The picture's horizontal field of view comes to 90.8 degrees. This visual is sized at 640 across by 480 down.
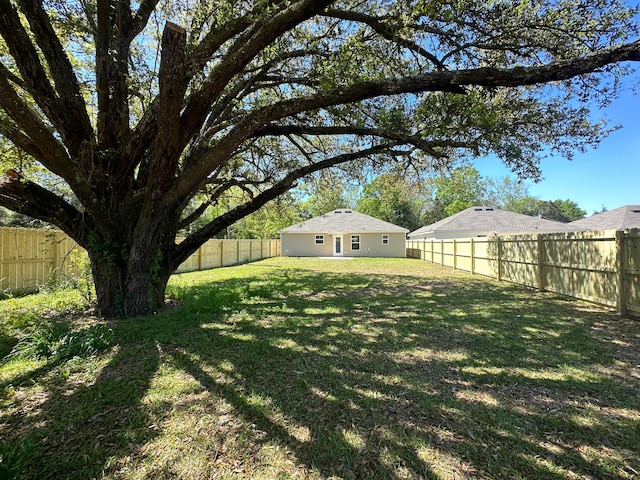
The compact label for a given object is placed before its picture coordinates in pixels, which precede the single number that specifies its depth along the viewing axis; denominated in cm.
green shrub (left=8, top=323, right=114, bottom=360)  376
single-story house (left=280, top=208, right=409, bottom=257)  2655
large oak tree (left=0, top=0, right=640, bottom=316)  409
